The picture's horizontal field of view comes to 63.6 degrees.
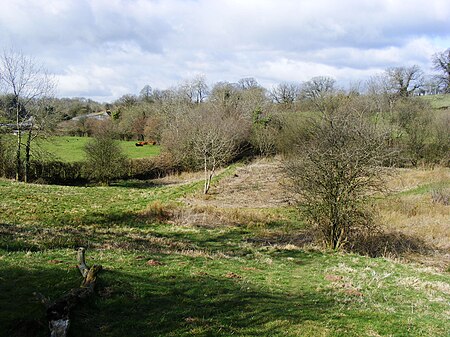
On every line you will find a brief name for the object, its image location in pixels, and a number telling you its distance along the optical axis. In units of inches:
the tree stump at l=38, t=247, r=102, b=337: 228.7
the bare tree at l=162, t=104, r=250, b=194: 1204.5
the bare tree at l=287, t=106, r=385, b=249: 587.5
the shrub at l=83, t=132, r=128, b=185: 1533.0
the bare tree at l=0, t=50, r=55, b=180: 1362.0
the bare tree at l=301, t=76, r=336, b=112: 1822.6
